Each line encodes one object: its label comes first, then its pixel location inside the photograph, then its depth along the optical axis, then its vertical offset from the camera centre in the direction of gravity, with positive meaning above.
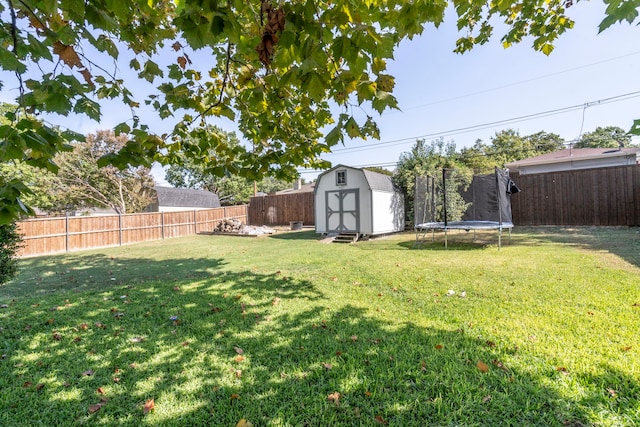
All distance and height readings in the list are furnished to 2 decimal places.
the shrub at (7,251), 4.05 -0.39
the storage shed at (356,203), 11.59 +0.59
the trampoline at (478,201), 7.80 +0.40
